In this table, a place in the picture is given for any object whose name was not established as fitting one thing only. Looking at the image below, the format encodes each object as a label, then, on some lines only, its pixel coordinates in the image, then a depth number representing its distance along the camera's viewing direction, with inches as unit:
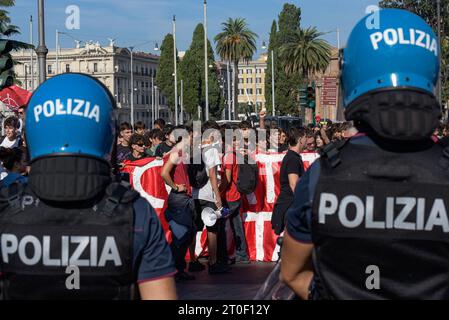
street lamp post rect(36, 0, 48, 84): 606.2
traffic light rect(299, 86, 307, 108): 1094.4
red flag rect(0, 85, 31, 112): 816.3
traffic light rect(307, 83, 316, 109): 1101.1
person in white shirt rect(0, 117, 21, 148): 440.1
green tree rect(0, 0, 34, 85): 1761.8
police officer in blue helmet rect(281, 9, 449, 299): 101.7
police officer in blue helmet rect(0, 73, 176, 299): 104.4
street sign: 1139.3
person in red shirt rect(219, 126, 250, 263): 418.9
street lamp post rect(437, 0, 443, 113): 1352.1
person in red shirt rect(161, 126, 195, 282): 368.8
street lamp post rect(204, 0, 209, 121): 2127.5
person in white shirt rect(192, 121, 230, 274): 395.9
